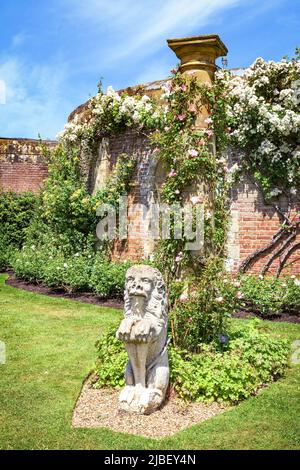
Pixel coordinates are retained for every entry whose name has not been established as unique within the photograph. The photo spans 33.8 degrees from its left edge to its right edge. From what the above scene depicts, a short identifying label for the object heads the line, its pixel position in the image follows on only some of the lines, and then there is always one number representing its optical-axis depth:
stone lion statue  4.27
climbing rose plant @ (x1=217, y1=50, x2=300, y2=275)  8.99
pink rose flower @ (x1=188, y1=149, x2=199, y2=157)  5.40
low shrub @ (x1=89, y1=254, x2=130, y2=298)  9.82
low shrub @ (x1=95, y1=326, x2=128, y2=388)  5.08
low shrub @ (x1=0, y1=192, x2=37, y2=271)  14.62
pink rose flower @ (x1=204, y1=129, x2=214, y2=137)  5.55
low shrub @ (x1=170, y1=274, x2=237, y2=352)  5.39
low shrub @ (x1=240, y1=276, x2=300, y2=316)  8.30
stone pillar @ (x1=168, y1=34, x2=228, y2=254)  5.55
